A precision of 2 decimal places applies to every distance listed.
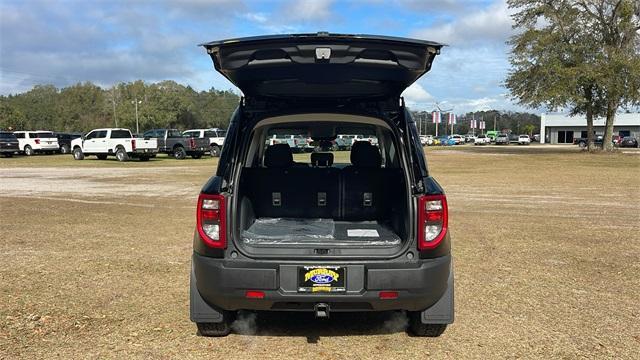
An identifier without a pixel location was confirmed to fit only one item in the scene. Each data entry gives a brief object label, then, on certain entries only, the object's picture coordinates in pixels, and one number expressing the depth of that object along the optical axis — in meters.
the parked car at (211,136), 35.28
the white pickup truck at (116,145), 30.20
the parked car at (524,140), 81.88
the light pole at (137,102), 91.18
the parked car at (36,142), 36.97
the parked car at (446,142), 85.69
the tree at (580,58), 36.28
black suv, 3.71
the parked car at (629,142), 67.44
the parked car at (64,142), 40.16
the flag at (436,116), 85.19
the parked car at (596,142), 55.06
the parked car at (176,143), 32.88
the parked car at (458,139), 89.84
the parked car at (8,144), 34.88
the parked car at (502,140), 81.94
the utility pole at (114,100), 95.25
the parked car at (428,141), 84.43
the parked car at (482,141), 86.69
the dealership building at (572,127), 88.19
